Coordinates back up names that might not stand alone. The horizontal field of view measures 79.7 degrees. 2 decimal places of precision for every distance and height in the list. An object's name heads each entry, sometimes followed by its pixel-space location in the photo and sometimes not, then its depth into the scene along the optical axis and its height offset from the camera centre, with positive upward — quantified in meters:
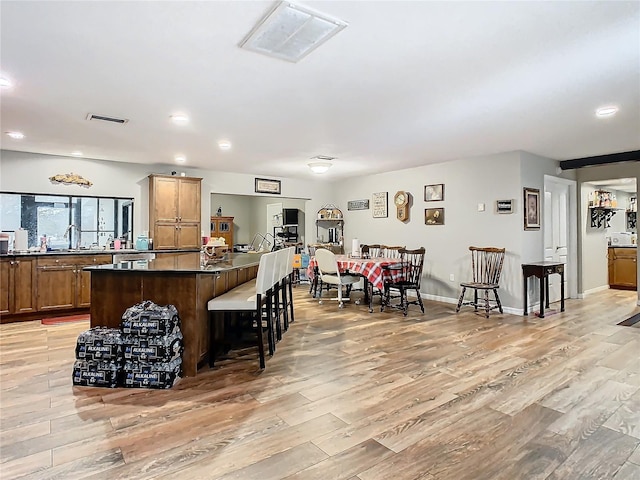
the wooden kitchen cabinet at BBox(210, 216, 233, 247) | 11.10 +0.43
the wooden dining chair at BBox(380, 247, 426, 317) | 5.57 -0.56
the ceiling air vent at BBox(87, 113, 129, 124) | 3.81 +1.26
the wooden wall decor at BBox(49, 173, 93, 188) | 5.76 +0.96
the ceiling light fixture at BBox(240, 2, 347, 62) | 2.04 +1.22
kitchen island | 3.11 -0.42
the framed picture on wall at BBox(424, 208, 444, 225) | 6.49 +0.45
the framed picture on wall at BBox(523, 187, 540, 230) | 5.54 +0.50
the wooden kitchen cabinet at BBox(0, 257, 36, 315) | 4.97 -0.56
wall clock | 7.03 +0.68
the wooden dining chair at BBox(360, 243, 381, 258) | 6.77 -0.15
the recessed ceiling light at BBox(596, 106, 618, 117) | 3.60 +1.26
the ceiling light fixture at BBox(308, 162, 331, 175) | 6.01 +1.20
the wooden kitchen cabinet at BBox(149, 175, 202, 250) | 6.19 +0.51
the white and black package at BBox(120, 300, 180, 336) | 2.87 -0.60
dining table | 5.47 -0.40
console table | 5.22 -0.41
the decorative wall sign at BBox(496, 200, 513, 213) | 5.55 +0.53
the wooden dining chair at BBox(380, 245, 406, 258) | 6.74 -0.17
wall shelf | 7.15 +0.51
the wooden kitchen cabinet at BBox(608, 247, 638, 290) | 7.75 -0.52
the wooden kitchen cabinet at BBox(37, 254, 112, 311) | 5.20 -0.54
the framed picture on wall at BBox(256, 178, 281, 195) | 7.69 +1.15
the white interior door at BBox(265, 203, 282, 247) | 10.98 +0.81
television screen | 9.74 +0.64
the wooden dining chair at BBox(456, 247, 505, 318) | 5.42 -0.48
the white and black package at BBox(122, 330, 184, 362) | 2.86 -0.80
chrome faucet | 5.97 +0.15
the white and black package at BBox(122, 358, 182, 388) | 2.86 -0.99
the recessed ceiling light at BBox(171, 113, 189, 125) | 3.79 +1.26
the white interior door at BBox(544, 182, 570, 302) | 6.17 +0.24
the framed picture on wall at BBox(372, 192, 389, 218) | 7.50 +0.74
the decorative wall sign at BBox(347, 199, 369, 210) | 7.94 +0.80
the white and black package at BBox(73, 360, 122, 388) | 2.88 -0.99
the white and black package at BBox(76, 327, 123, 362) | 2.91 -0.80
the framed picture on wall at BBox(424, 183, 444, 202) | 6.48 +0.86
